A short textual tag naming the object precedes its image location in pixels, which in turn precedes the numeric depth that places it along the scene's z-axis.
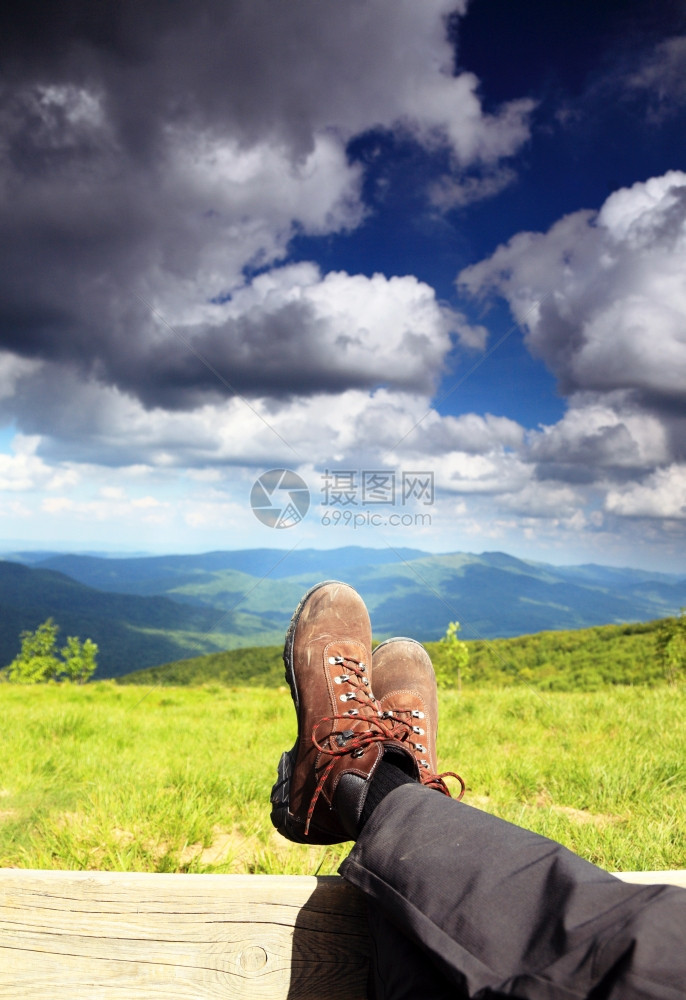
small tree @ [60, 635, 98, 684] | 35.41
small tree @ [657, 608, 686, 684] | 12.73
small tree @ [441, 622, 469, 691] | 17.19
